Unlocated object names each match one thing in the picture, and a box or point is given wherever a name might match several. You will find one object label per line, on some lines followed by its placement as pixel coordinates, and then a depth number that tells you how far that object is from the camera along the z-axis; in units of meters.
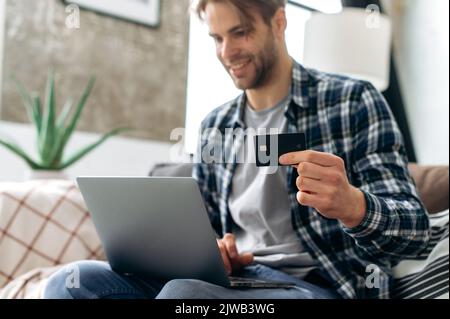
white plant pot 1.44
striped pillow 0.84
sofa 1.11
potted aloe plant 1.45
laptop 0.60
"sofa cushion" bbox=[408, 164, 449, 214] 1.11
